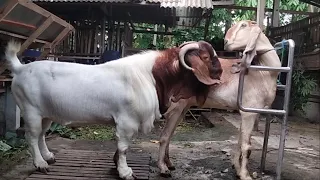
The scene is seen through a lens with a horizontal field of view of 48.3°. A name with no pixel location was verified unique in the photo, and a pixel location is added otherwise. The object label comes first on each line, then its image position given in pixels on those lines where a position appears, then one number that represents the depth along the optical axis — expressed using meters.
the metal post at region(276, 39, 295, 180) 2.93
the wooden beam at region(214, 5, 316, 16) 9.50
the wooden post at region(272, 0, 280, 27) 9.09
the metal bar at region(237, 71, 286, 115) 2.94
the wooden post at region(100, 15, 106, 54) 8.42
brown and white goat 3.11
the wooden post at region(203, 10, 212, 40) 9.87
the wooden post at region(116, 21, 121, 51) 9.08
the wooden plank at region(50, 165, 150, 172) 3.45
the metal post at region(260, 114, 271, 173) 3.71
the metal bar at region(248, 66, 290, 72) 2.99
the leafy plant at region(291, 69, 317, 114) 7.83
